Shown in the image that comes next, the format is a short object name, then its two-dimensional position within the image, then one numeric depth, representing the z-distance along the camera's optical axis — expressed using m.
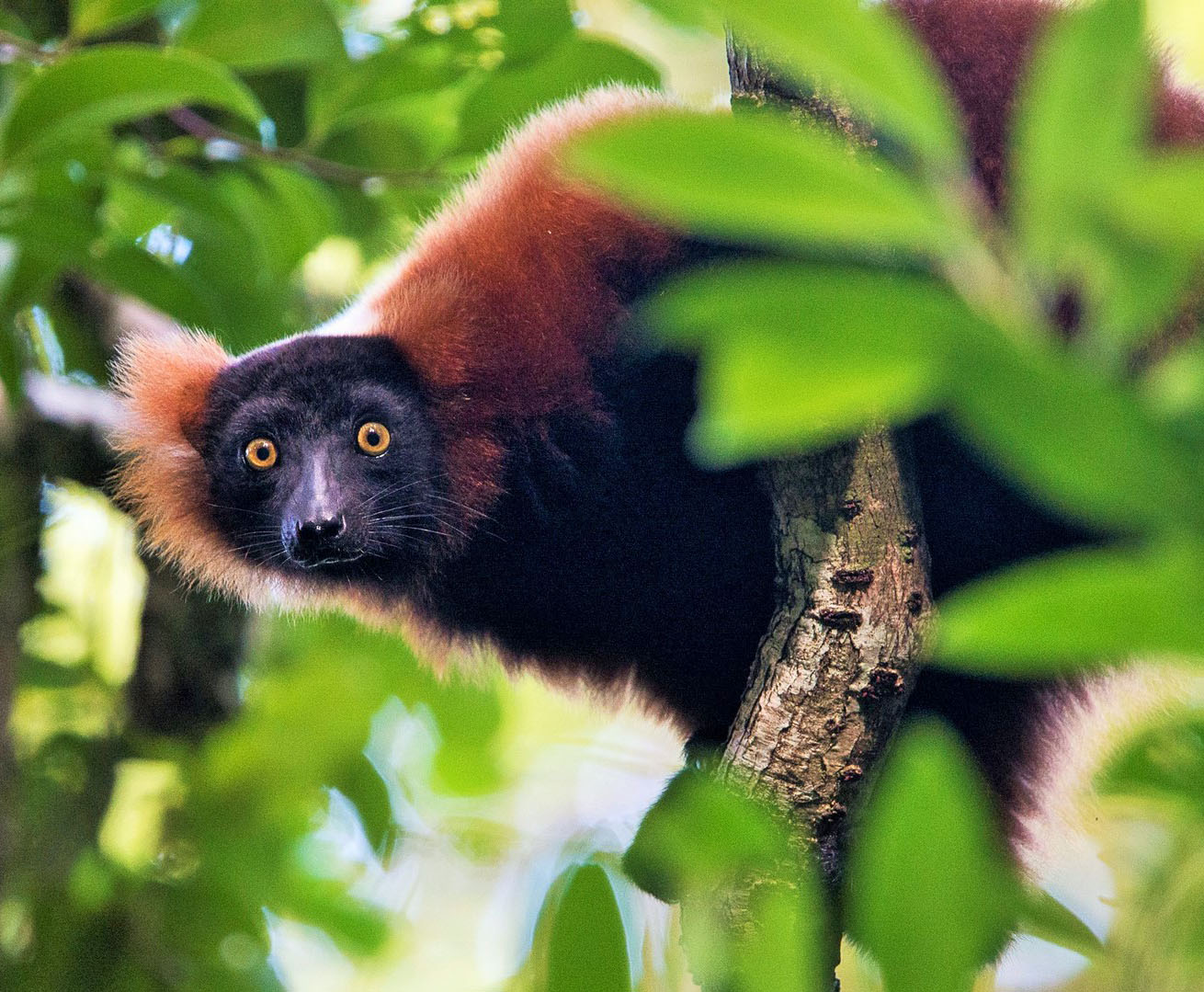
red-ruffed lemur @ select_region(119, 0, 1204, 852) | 4.98
